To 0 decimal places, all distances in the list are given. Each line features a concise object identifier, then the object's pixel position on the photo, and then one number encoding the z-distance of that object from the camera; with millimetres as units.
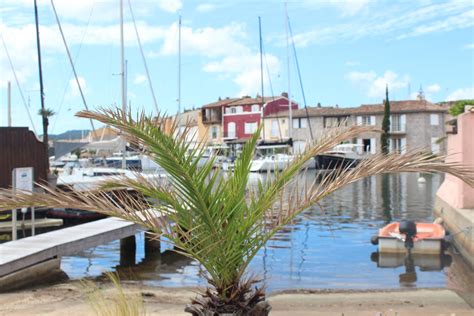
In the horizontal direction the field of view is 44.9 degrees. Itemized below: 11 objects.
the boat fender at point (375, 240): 13938
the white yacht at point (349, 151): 42859
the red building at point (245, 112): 67875
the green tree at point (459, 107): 29244
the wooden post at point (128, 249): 13862
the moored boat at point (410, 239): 13000
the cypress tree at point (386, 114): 59572
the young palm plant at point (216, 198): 5281
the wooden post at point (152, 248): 14406
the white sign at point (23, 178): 13078
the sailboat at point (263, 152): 42281
